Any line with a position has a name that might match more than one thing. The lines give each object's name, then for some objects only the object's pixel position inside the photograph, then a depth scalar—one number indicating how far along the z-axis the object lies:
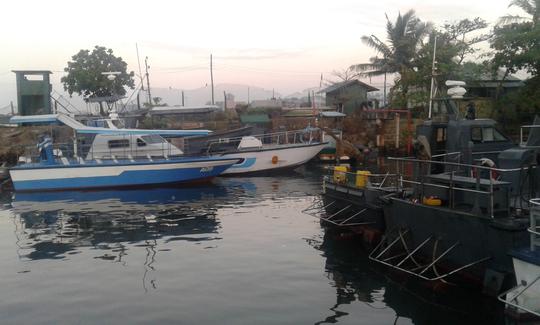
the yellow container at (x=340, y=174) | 15.31
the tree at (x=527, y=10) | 30.27
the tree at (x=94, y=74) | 42.22
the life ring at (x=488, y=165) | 10.34
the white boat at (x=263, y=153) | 29.84
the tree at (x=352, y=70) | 41.97
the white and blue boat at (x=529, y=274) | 7.76
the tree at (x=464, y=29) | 37.84
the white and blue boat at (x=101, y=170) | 24.16
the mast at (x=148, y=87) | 49.98
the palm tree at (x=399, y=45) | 39.56
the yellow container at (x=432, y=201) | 10.48
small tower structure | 38.91
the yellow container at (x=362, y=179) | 14.37
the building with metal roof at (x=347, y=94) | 43.72
